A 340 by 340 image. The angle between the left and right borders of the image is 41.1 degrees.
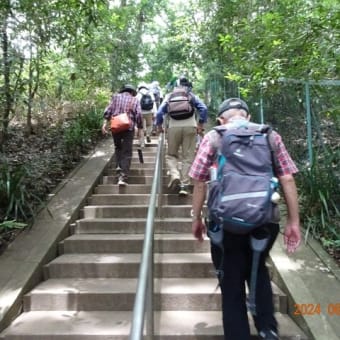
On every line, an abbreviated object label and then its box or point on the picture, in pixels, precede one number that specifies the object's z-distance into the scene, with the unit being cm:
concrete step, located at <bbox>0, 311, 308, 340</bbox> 352
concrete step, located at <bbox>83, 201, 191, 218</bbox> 594
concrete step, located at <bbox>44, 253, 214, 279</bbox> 451
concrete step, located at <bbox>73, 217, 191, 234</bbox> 549
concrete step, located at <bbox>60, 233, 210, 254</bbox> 498
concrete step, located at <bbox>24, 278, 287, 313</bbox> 403
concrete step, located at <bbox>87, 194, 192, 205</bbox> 635
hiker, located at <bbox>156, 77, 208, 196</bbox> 633
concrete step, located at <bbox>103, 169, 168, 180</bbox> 765
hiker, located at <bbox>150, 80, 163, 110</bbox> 1124
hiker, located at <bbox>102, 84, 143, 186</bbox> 706
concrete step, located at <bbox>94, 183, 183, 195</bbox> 684
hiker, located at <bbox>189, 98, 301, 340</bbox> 292
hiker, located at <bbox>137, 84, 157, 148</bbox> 994
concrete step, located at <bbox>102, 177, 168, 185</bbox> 741
